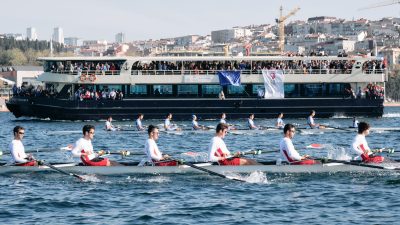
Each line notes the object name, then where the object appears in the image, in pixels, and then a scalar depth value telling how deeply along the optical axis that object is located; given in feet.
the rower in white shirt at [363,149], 93.25
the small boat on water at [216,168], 93.20
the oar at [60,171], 91.61
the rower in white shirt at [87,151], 90.84
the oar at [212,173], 90.38
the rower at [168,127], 174.29
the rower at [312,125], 170.60
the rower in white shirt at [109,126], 176.76
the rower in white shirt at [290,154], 91.30
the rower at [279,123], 172.47
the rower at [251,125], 171.01
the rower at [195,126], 172.35
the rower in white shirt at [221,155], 92.58
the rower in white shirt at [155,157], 92.84
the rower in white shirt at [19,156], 92.99
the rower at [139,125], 172.24
